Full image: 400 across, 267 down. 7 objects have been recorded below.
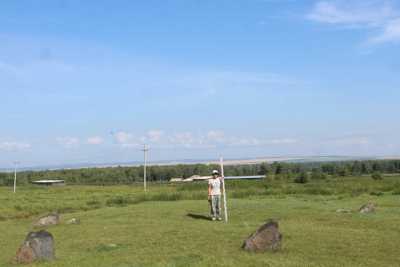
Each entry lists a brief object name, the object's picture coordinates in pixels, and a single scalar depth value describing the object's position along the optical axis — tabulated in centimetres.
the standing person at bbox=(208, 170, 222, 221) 2319
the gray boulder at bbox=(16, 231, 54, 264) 1439
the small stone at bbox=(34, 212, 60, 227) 2489
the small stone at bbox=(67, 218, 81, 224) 2505
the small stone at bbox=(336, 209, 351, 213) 2479
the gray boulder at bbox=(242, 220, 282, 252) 1430
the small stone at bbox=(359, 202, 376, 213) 2432
